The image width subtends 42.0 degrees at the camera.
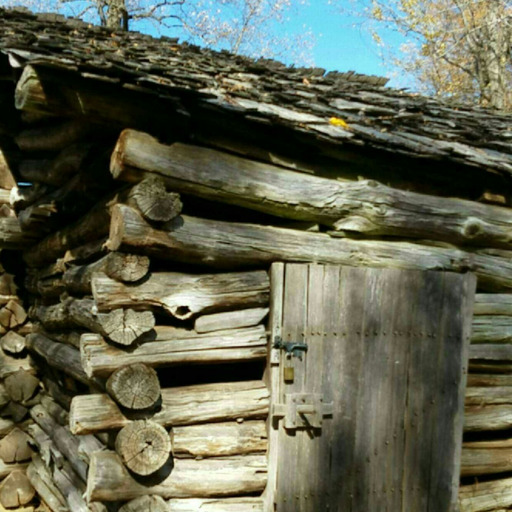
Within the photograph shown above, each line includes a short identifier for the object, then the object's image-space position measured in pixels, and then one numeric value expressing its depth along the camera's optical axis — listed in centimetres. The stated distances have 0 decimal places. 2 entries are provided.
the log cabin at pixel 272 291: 397
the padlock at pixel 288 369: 426
